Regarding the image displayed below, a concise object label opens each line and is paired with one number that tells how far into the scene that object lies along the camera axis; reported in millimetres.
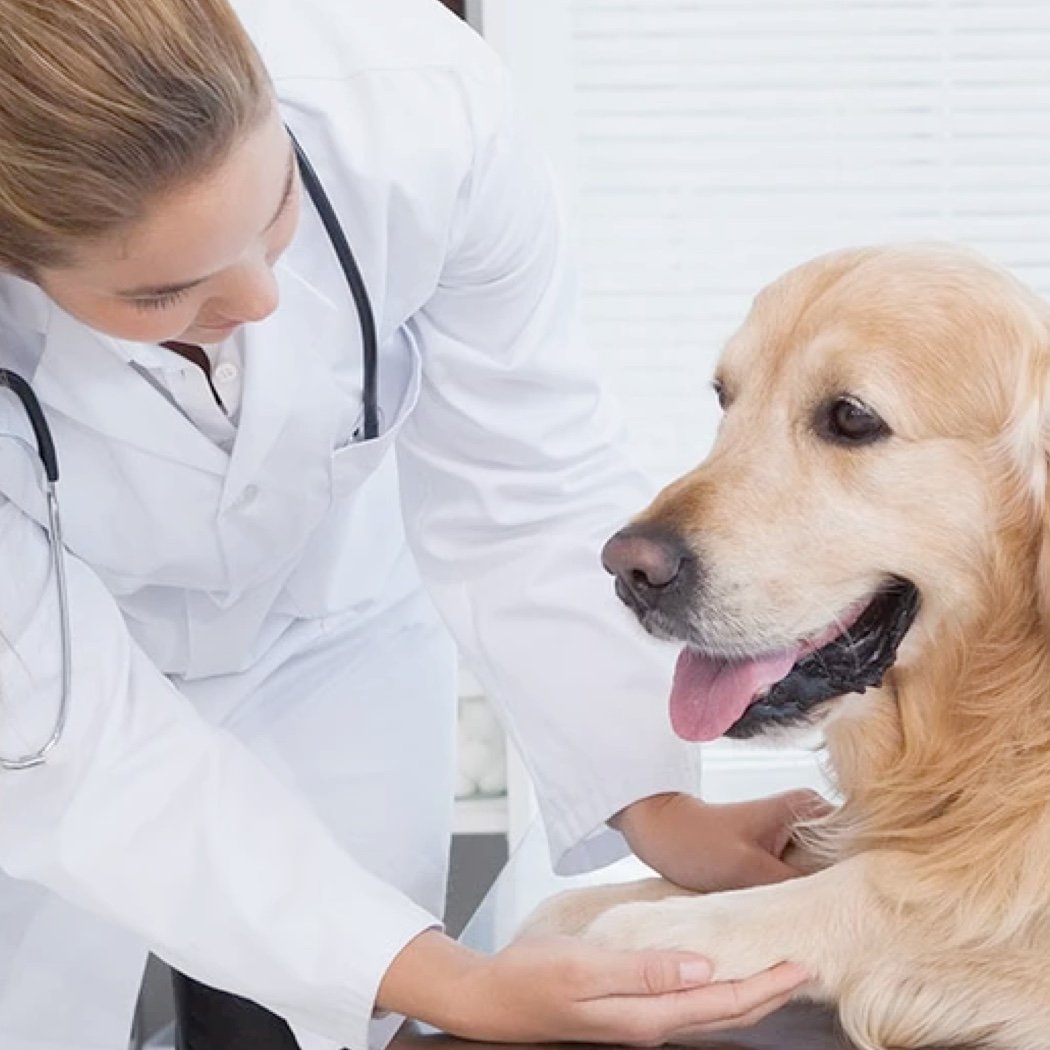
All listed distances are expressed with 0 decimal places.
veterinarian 1306
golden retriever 1311
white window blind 2559
